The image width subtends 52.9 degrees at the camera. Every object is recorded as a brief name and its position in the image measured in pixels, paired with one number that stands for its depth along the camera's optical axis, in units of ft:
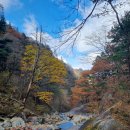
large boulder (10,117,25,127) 27.12
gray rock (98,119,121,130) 13.90
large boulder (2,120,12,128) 24.95
